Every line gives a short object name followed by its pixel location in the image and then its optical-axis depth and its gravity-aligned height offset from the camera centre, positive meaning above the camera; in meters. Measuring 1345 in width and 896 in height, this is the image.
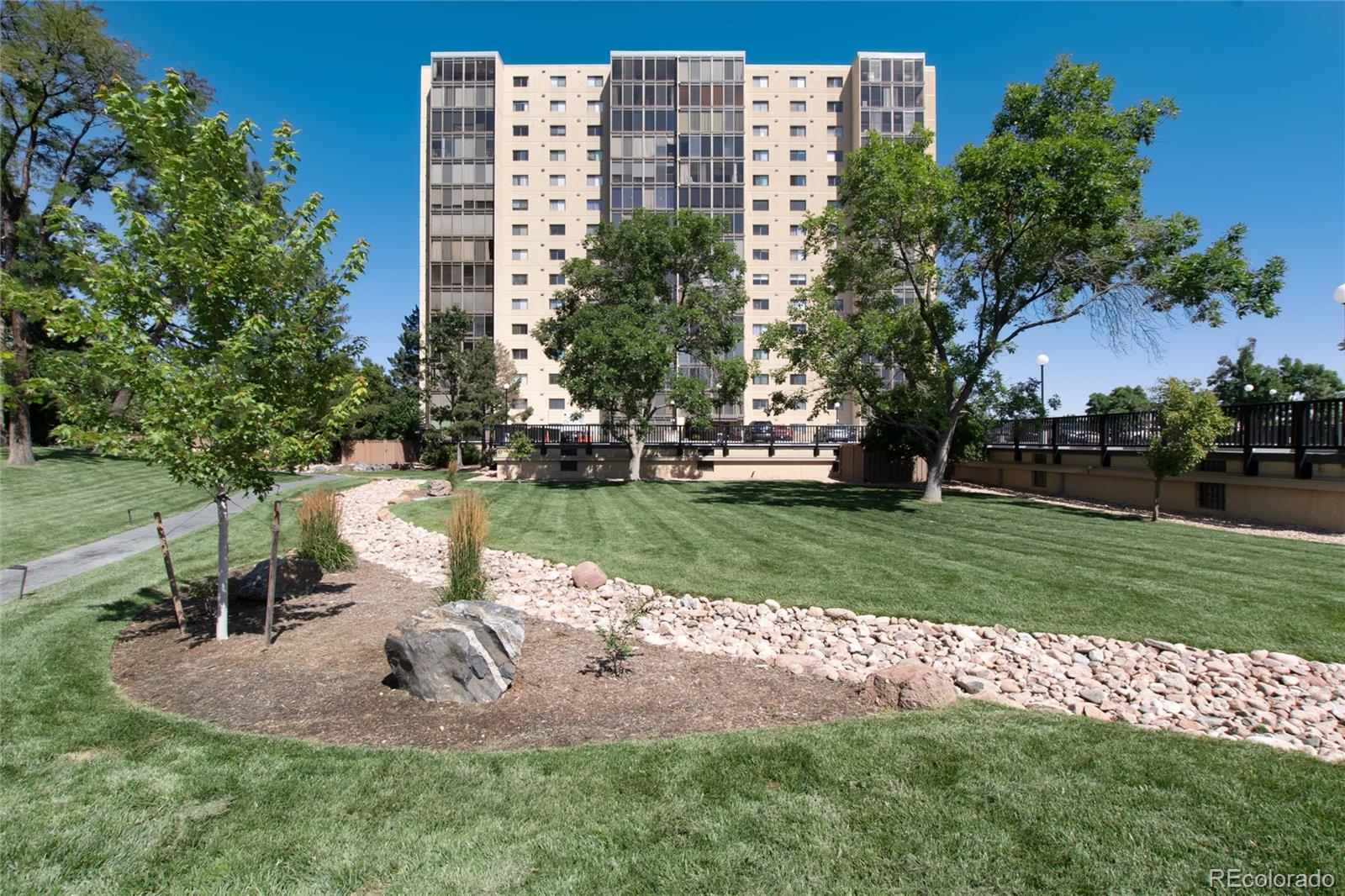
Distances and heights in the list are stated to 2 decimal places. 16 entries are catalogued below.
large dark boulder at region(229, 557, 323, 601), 7.77 -1.86
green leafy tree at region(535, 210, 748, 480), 24.33 +4.99
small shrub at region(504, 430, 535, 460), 27.94 -0.38
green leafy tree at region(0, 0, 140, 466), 22.95 +12.33
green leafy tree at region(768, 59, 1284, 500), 14.72 +5.02
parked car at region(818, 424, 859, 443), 32.88 +0.40
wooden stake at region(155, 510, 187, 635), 6.51 -1.70
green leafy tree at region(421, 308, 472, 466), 36.47 +4.27
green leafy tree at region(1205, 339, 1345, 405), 49.53 +5.51
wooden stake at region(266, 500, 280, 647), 6.08 -1.38
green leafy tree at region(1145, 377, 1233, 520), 13.00 +0.33
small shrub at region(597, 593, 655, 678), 5.70 -1.99
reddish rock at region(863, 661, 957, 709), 4.85 -1.93
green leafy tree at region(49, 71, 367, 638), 5.30 +1.03
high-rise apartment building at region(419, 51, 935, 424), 49.78 +22.82
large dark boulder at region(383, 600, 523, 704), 5.02 -1.78
